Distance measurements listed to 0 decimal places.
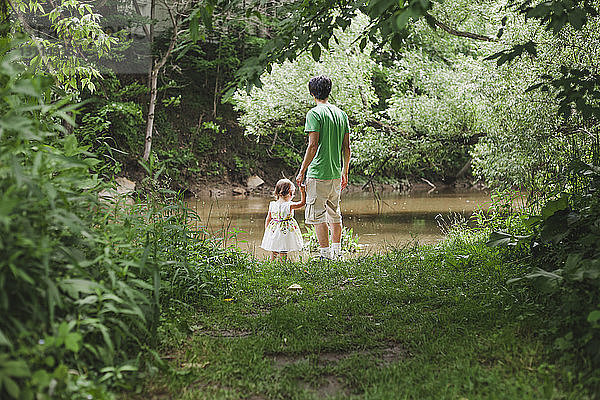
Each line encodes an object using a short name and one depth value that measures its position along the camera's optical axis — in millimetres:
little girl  6801
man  5820
